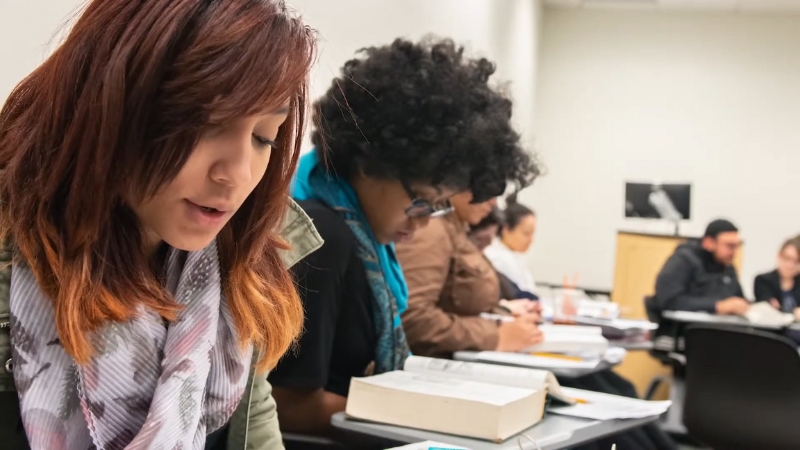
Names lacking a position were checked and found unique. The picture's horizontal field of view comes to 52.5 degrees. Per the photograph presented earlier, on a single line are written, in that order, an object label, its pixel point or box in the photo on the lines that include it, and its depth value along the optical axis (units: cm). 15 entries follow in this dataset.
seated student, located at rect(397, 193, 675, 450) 222
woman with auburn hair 88
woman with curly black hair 179
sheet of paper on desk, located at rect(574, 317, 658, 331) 290
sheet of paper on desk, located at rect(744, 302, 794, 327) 423
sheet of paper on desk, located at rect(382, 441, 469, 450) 119
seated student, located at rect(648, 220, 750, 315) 508
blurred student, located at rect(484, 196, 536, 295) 502
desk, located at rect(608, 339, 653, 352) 272
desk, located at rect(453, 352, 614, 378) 199
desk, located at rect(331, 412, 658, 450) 137
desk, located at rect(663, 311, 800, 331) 404
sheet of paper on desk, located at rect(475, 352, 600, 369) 205
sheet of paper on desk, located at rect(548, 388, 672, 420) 156
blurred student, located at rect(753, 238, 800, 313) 536
